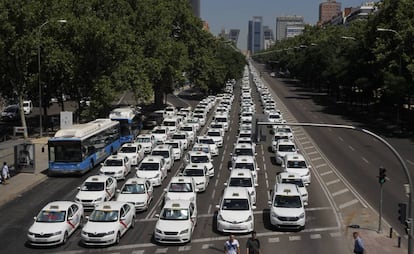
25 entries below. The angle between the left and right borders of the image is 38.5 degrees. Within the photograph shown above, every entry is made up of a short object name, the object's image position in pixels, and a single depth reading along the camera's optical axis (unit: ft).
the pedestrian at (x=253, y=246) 61.37
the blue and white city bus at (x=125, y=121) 162.91
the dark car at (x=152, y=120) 207.10
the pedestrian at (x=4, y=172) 114.62
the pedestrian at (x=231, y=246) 62.75
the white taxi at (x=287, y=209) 80.79
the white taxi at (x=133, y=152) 131.42
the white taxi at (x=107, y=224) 73.41
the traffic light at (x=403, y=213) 65.31
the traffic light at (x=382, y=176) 76.30
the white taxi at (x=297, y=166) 111.24
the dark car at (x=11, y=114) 230.27
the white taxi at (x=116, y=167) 114.73
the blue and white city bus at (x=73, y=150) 118.52
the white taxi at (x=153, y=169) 109.40
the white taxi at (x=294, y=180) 94.94
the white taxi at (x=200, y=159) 118.93
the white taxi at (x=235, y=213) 78.33
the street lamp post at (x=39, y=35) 158.92
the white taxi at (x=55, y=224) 73.82
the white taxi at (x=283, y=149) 133.49
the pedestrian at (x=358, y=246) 66.03
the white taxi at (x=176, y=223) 74.38
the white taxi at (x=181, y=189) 91.71
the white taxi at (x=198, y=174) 104.29
